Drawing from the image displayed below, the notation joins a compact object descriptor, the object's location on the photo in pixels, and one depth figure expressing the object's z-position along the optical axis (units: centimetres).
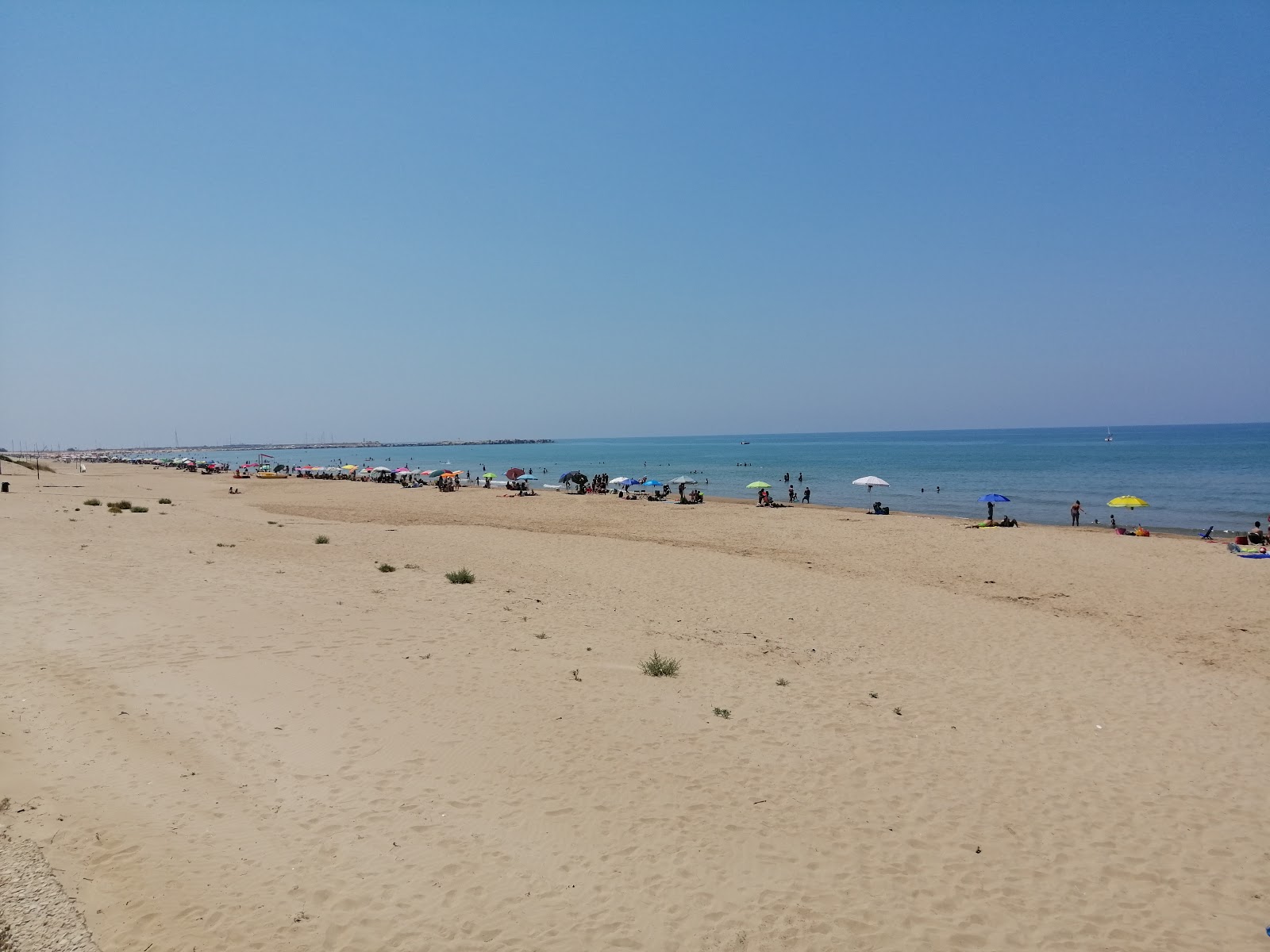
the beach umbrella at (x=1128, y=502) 2834
